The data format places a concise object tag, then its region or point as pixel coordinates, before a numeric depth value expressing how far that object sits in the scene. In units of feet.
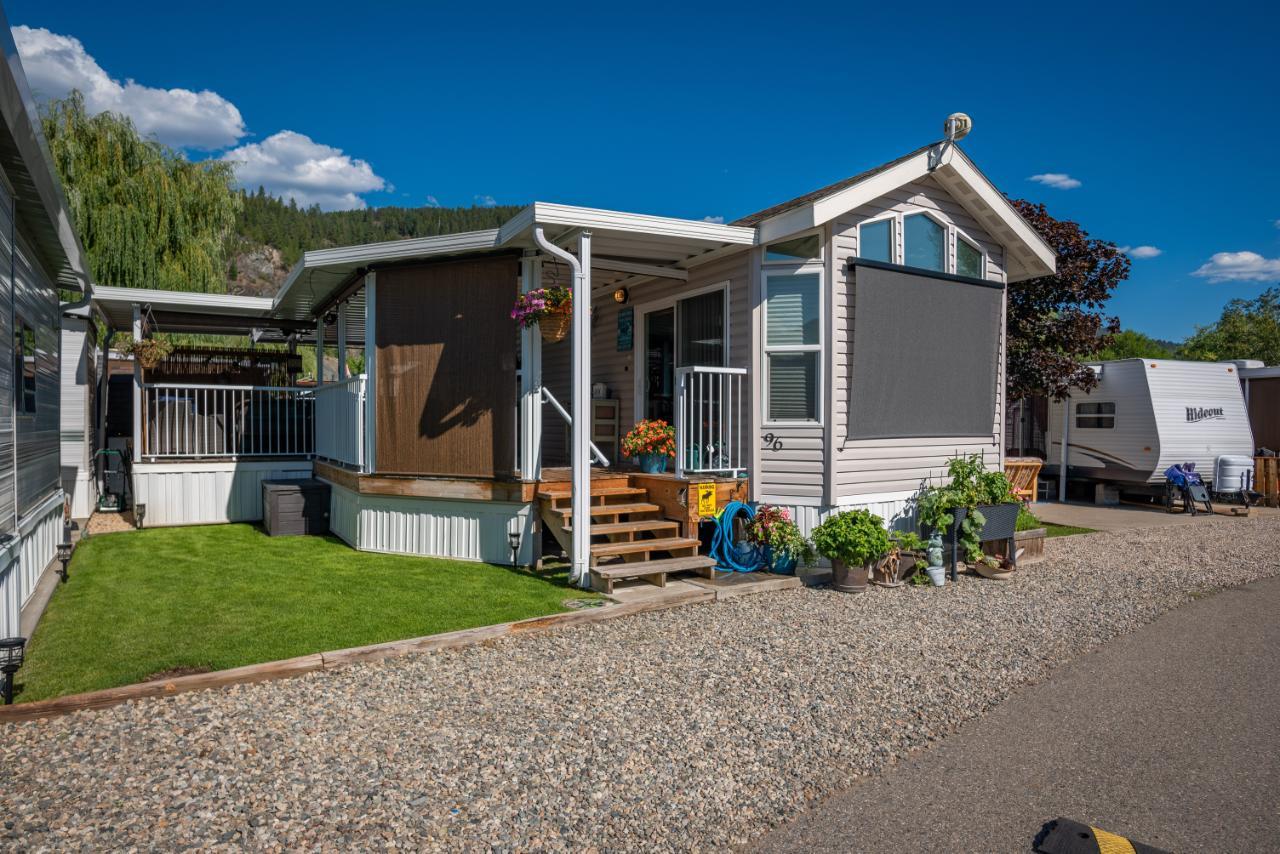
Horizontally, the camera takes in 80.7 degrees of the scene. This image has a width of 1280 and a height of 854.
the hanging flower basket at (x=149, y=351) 29.76
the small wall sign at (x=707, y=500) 22.70
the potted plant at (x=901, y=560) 22.59
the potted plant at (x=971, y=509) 24.00
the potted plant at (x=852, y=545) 21.40
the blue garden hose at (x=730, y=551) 22.93
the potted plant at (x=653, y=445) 23.94
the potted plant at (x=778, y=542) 22.84
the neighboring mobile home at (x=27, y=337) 13.87
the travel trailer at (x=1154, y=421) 41.47
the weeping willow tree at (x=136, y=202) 49.62
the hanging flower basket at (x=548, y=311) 21.39
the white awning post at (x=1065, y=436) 46.14
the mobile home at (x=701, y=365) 22.74
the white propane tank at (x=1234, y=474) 42.19
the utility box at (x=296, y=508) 28.55
